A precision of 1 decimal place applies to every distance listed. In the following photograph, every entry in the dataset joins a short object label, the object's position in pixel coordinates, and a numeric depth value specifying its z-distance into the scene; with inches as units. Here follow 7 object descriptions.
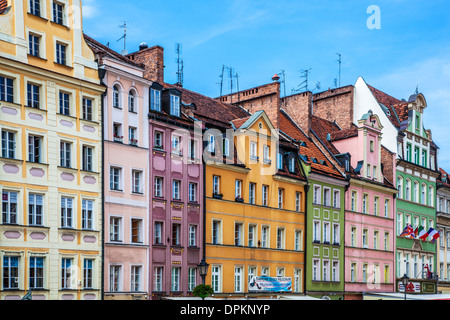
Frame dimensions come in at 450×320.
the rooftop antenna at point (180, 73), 1888.5
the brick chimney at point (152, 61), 1577.3
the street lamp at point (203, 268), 1221.7
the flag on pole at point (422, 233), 2321.0
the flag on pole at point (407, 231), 2245.3
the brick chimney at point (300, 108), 2095.2
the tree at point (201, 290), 1357.4
